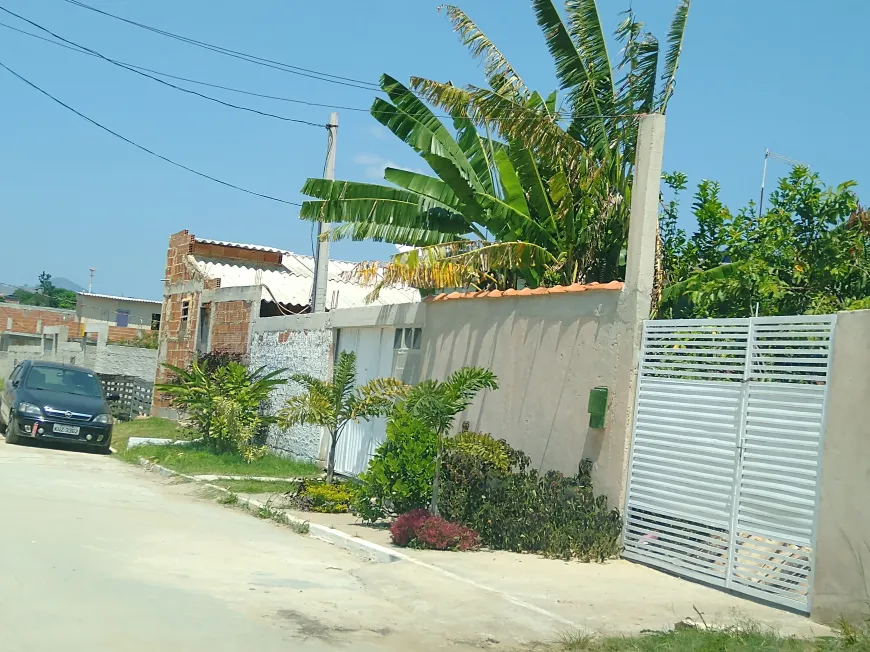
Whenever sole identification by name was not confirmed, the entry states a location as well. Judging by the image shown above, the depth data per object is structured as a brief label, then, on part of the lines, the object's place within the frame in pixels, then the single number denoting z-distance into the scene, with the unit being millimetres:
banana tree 12961
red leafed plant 10117
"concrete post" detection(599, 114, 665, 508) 10031
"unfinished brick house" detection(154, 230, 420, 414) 21703
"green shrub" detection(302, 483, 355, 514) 12891
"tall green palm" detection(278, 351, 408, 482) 13078
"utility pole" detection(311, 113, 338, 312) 18906
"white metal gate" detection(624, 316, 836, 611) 7973
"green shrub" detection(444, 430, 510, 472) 10914
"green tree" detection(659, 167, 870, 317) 11039
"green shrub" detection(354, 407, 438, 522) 11211
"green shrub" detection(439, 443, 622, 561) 9789
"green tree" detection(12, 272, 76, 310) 93075
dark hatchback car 18500
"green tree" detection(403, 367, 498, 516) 10828
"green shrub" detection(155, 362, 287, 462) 18062
